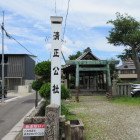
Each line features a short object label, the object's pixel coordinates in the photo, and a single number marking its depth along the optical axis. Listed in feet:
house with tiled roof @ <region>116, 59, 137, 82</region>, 198.39
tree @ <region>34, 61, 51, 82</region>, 44.86
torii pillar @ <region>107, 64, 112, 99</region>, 54.03
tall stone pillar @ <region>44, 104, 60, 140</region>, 16.72
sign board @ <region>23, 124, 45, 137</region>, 16.63
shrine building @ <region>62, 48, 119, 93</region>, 56.49
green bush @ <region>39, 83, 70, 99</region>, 33.65
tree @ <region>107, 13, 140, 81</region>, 95.28
